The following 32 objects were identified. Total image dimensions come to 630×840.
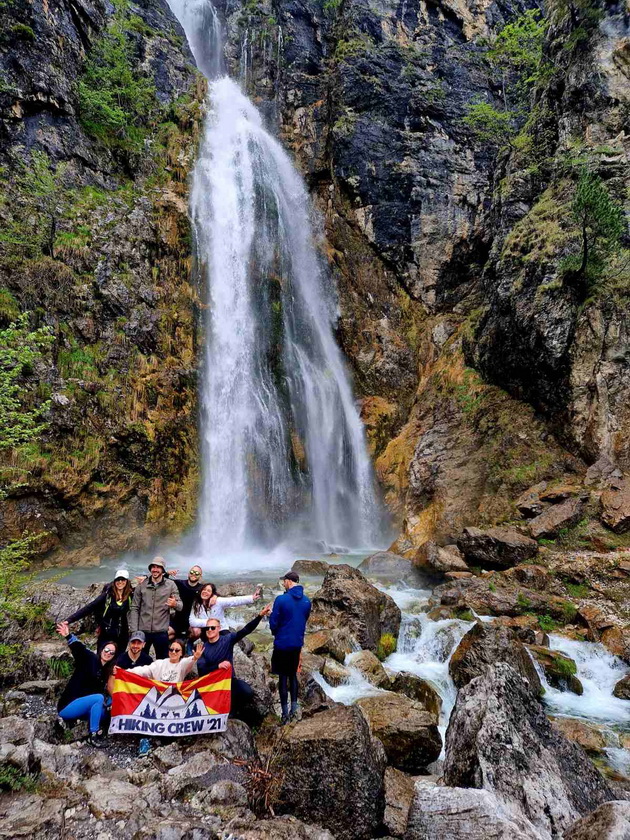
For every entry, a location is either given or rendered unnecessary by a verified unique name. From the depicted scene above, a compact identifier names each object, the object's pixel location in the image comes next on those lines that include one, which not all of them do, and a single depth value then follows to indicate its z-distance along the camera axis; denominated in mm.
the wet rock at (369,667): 7987
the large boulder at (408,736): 5887
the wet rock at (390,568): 14752
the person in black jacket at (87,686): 5012
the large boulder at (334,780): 4301
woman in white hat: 5738
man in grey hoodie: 5855
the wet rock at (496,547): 12781
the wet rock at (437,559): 13766
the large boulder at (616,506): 12001
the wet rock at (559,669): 8336
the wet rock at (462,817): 3479
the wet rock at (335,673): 7882
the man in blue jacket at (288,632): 5707
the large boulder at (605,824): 3123
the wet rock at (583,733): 6641
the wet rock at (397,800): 4449
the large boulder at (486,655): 7879
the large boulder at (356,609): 9578
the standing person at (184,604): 6367
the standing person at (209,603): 6289
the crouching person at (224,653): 5418
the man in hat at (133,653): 5457
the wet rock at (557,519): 12898
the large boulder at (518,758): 4129
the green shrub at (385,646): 9480
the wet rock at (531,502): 14414
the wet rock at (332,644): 8805
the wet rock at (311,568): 15391
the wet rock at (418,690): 7463
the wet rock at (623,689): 8039
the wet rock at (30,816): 3576
